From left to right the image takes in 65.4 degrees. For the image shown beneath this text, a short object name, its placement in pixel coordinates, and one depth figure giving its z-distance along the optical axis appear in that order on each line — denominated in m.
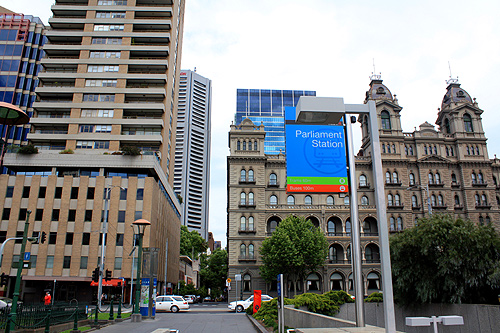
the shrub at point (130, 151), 51.75
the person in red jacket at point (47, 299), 26.53
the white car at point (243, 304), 36.93
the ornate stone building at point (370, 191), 58.16
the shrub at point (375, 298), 21.91
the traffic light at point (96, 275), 32.14
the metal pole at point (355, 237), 9.56
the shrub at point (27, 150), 52.06
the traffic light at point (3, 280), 21.88
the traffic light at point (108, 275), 32.32
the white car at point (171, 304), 36.88
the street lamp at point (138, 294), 24.80
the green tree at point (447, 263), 18.48
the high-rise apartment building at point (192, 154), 180.75
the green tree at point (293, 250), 50.94
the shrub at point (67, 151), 52.88
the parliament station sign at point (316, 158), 10.77
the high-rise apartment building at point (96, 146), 48.88
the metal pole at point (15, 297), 14.17
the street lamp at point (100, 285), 32.36
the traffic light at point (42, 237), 25.64
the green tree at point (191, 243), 103.25
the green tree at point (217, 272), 84.81
